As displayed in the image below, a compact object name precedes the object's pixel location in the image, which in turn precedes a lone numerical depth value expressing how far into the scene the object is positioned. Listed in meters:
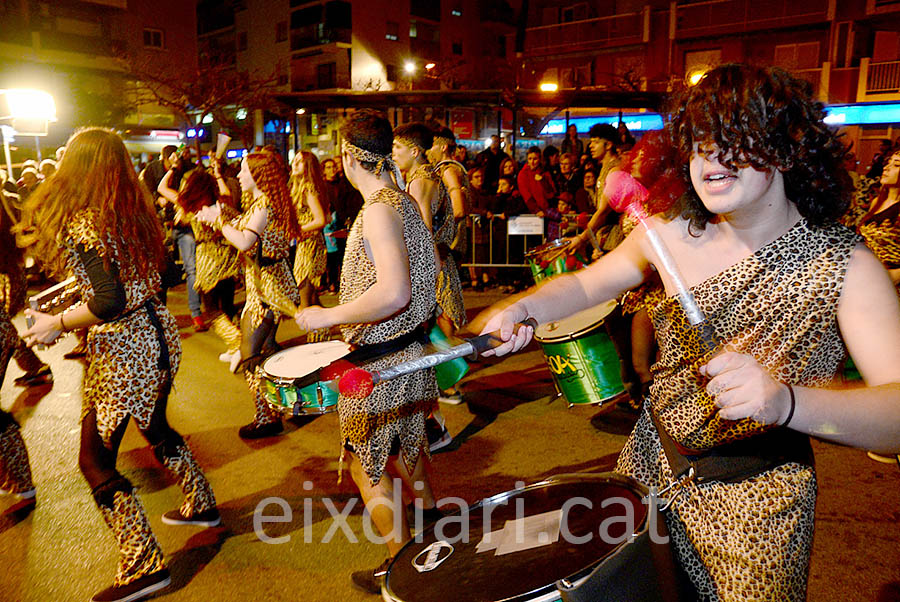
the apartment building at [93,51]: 30.39
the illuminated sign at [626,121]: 26.95
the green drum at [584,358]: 4.05
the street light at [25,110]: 9.19
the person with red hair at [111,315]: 2.88
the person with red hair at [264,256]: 4.82
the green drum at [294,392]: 2.86
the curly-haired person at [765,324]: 1.41
